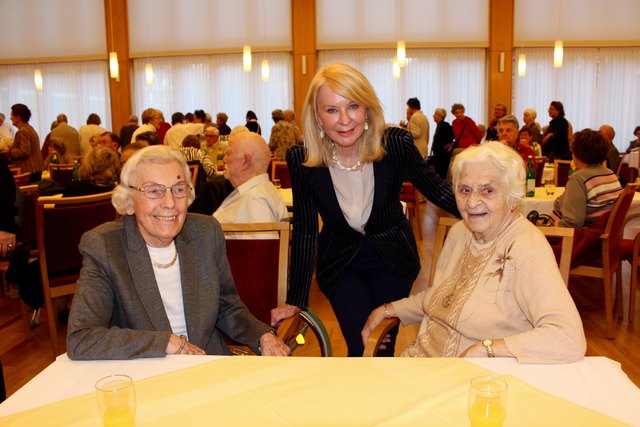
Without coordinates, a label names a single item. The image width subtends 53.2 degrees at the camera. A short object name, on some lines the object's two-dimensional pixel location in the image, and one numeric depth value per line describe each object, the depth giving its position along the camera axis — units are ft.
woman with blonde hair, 7.61
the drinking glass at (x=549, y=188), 16.34
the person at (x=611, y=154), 27.63
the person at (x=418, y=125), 33.30
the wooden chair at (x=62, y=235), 11.91
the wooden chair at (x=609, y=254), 13.16
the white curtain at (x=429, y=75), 42.19
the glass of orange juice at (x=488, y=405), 3.59
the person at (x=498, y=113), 31.52
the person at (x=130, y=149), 16.37
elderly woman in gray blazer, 5.97
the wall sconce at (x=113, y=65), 37.19
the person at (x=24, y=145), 26.09
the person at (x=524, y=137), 22.25
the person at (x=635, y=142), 36.86
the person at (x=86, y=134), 36.60
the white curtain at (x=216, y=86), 43.55
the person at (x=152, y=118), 31.81
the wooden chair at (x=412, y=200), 23.52
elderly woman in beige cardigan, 5.46
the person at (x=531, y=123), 33.01
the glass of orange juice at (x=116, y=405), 3.73
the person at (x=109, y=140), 23.30
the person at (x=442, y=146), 34.53
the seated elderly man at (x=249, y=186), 10.23
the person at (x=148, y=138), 20.06
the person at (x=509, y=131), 18.24
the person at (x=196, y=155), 21.89
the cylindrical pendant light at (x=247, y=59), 35.14
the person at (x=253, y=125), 34.87
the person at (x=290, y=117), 35.53
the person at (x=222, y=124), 37.40
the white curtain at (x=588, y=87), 41.65
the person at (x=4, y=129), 35.23
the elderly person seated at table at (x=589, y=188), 13.69
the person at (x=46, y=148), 35.76
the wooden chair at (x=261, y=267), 7.89
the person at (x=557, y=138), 30.66
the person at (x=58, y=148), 27.58
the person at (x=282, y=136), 27.58
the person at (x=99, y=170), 14.29
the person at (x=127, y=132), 33.01
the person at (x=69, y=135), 35.60
